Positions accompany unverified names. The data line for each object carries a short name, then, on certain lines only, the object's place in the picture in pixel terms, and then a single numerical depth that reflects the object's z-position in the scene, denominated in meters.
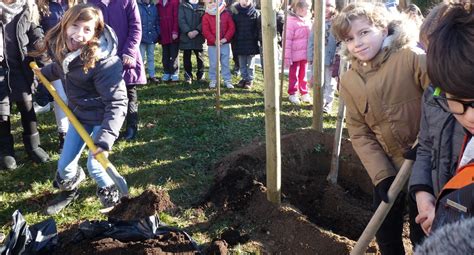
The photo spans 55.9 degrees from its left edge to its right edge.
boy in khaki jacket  2.37
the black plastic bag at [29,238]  2.58
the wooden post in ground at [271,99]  2.92
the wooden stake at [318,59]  3.99
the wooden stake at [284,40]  5.73
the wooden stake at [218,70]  5.59
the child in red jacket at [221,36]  7.40
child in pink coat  6.89
